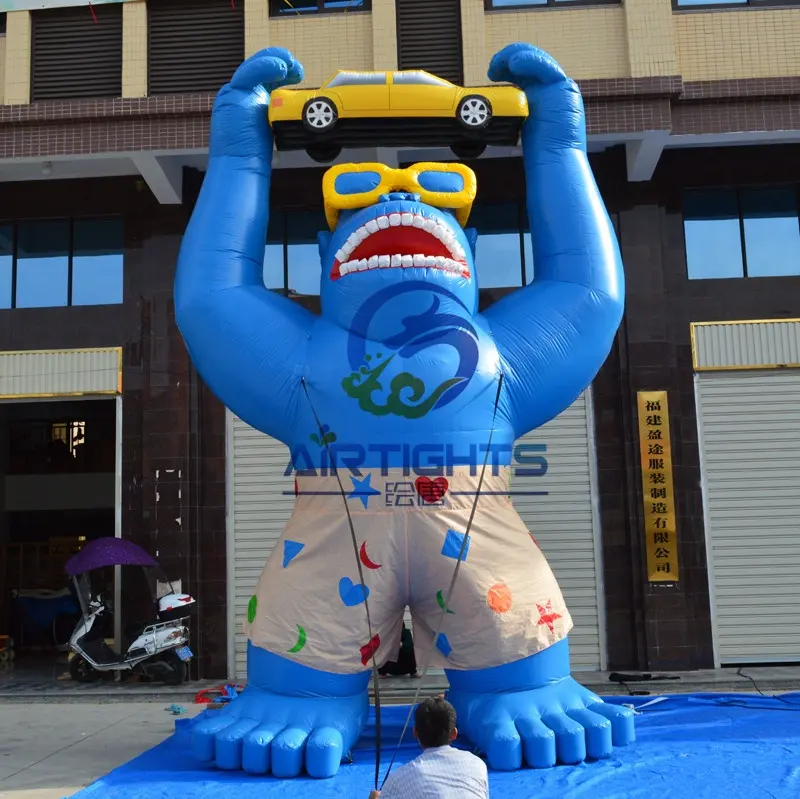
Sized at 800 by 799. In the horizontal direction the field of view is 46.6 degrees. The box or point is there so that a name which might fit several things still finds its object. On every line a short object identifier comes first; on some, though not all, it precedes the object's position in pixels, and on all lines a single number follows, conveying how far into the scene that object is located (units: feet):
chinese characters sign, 27.02
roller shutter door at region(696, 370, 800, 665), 27.45
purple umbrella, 25.54
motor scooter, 25.90
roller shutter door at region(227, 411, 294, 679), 27.96
